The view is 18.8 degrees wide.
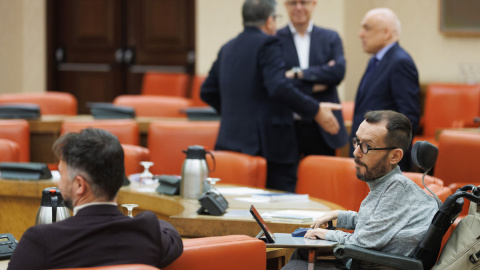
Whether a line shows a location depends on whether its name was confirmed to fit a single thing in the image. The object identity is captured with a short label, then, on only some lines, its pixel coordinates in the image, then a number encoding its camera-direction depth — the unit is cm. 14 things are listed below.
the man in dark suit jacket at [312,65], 917
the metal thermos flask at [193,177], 678
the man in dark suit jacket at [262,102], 843
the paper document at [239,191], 700
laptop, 476
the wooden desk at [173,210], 568
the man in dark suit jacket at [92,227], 373
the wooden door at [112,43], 1833
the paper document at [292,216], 569
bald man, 809
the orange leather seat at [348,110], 1301
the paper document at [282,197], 666
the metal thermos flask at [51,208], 496
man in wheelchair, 471
